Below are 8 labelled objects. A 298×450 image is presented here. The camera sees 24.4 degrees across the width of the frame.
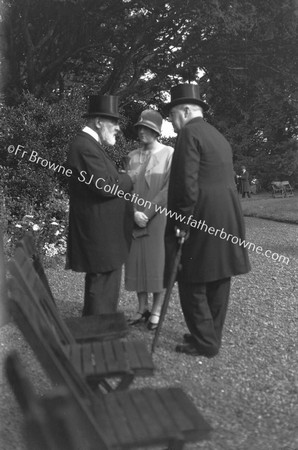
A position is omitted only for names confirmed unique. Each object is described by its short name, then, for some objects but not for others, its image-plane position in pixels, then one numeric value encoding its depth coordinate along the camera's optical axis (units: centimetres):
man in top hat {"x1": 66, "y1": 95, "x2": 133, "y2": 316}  483
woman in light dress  574
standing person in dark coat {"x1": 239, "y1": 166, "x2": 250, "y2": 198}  3424
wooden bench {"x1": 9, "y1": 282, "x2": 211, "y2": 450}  252
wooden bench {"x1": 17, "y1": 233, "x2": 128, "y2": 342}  378
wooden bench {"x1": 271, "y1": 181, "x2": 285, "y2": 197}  3878
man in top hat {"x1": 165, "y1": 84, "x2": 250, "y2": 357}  479
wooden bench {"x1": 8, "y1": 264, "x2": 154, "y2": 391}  262
